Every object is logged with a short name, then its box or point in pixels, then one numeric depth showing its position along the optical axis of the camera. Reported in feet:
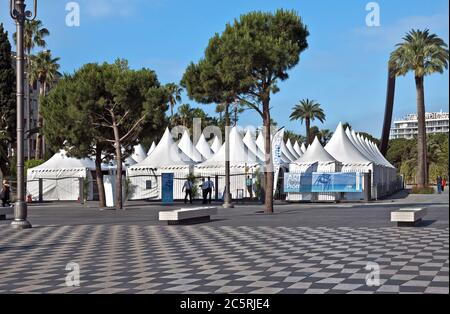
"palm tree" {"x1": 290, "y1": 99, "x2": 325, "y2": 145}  295.89
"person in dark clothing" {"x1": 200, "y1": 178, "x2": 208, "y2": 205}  120.82
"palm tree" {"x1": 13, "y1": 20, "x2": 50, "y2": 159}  203.62
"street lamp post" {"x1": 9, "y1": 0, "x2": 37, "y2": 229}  60.75
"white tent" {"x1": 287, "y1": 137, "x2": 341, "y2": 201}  122.52
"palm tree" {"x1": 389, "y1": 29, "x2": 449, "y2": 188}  159.02
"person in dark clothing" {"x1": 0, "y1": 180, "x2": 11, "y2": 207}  110.63
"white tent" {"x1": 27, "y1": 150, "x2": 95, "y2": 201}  143.13
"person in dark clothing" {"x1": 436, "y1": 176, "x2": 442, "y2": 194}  159.49
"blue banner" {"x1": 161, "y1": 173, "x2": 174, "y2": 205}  117.60
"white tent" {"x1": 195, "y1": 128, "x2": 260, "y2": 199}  135.03
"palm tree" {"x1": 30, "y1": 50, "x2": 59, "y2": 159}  207.89
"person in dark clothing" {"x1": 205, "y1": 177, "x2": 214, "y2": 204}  121.60
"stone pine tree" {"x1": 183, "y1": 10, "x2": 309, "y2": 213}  75.90
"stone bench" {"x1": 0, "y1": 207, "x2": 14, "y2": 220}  93.77
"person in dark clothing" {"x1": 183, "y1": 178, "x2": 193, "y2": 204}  121.60
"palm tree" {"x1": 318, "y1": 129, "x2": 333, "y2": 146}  354.95
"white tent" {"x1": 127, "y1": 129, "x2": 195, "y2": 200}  139.64
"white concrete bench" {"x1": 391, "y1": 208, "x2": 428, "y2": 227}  59.36
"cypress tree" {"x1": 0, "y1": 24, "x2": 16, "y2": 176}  185.26
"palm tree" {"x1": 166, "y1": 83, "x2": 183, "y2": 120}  276.33
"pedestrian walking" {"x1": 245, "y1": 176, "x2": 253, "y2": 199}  128.57
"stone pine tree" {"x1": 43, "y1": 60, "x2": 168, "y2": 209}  95.45
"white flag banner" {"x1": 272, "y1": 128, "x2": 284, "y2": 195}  103.55
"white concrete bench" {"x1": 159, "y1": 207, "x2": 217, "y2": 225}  65.87
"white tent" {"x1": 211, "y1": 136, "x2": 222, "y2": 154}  182.27
